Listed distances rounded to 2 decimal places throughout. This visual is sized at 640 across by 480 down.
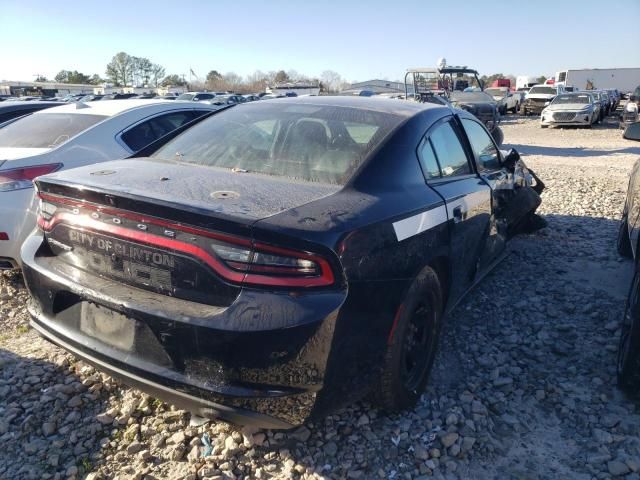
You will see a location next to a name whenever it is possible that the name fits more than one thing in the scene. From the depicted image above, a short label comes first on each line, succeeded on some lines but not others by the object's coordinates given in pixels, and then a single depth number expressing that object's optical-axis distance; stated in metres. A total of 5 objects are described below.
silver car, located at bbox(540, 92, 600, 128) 21.11
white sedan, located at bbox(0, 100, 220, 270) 3.96
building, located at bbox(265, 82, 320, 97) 38.03
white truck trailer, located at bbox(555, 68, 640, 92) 50.03
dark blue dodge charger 1.90
